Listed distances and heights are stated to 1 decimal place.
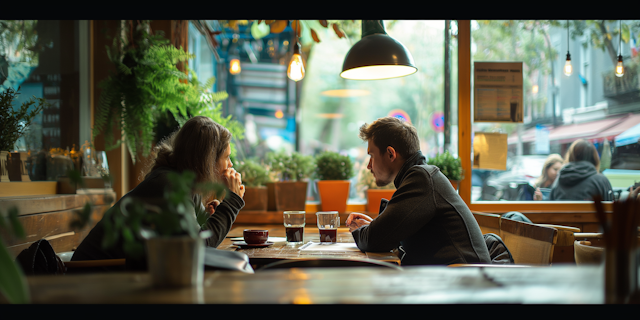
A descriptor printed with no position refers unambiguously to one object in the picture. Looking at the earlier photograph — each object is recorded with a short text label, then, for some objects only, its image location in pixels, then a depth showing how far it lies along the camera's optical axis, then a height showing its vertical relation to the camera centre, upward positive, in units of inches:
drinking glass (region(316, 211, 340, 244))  81.2 -13.0
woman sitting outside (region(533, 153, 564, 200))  147.3 -6.2
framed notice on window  144.3 +21.8
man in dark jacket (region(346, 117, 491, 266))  71.9 -11.8
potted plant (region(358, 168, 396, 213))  136.0 -10.7
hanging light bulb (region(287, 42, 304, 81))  106.9 +23.1
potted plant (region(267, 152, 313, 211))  134.9 -6.8
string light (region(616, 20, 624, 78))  146.7 +30.1
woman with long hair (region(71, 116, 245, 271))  68.4 -2.1
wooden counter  75.2 -11.9
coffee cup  79.5 -14.6
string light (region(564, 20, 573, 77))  152.9 +31.4
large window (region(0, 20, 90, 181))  89.9 +18.4
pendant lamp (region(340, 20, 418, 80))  92.4 +22.8
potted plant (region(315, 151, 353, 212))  135.1 -6.1
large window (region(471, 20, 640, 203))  146.3 +19.2
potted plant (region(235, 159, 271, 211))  135.6 -8.6
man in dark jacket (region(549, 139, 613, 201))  144.9 -7.4
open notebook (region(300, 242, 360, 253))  72.9 -16.0
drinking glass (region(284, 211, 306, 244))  82.3 -12.9
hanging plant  113.0 +18.5
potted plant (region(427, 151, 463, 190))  131.0 -2.8
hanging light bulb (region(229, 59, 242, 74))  183.8 +40.0
